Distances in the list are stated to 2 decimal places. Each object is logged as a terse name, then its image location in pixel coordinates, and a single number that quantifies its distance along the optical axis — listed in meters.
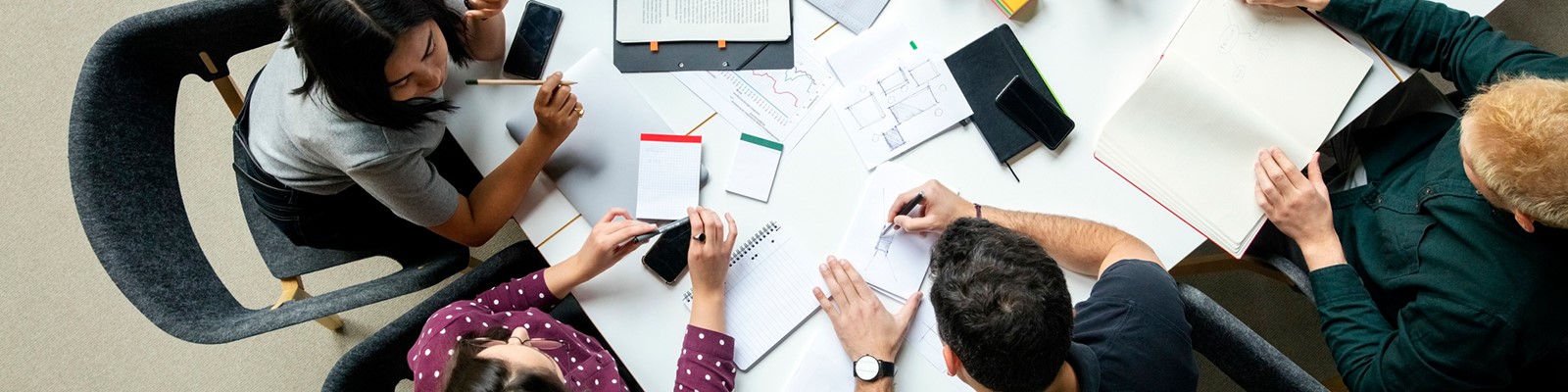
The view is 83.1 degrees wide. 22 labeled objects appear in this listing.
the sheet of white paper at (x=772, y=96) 1.57
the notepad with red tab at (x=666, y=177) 1.54
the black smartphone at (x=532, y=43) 1.59
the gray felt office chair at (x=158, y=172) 1.39
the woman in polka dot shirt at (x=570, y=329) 1.39
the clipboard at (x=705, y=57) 1.60
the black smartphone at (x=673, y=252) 1.52
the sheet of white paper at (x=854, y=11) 1.61
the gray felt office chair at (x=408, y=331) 1.43
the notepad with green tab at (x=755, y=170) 1.55
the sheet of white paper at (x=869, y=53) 1.59
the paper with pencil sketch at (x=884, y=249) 1.53
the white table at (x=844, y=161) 1.53
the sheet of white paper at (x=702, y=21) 1.60
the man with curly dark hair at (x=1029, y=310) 1.16
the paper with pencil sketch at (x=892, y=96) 1.57
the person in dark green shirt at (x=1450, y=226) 1.28
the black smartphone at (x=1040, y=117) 1.55
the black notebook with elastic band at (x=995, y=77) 1.56
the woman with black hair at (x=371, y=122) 1.27
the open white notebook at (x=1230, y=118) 1.54
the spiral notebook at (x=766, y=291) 1.51
